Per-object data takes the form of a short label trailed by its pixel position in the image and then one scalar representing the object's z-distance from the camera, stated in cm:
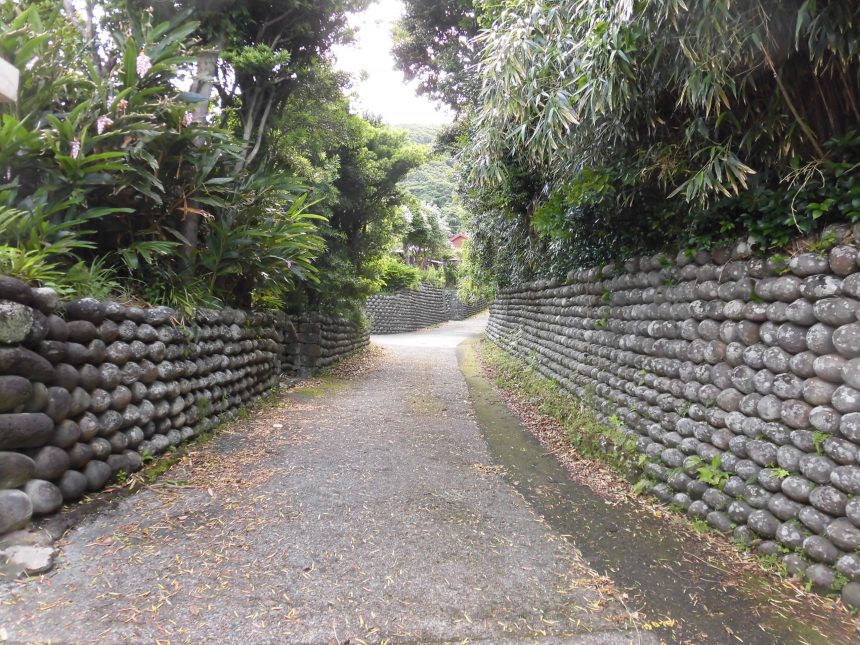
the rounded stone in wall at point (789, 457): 255
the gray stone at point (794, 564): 247
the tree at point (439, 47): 916
